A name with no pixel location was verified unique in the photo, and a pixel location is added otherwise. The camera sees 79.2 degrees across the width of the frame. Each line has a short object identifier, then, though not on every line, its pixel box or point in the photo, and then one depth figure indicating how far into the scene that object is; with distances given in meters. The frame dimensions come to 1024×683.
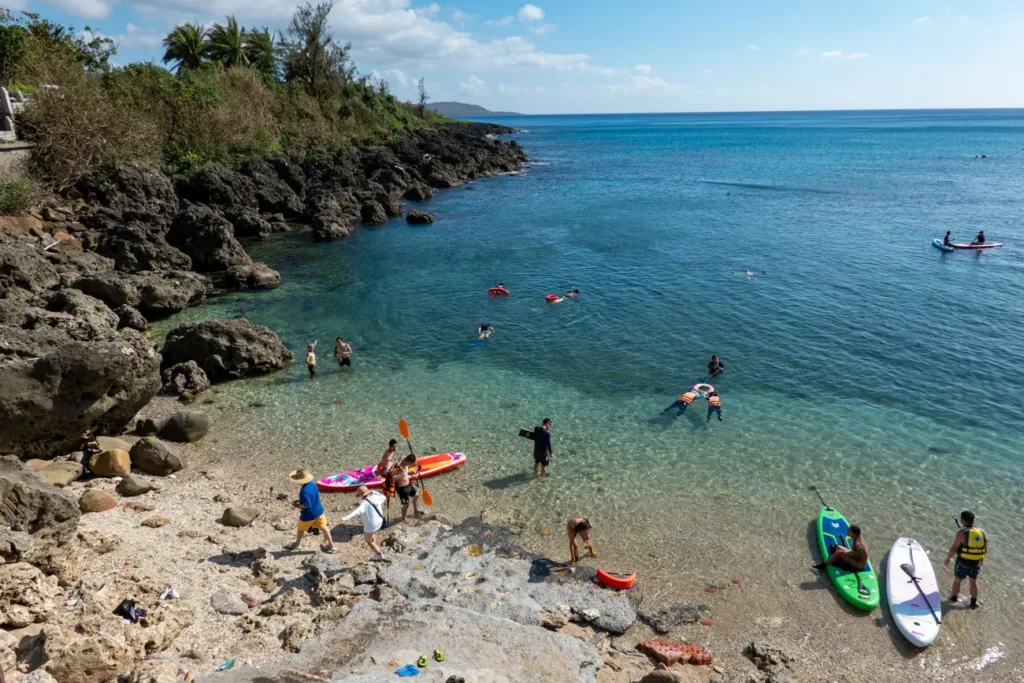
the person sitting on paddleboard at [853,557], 13.05
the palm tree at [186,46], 70.44
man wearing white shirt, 12.84
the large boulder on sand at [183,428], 17.86
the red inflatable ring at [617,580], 12.68
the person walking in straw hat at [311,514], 12.75
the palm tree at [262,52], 77.62
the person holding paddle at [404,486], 14.48
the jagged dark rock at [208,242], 34.06
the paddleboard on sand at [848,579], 12.48
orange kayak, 15.88
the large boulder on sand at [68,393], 14.37
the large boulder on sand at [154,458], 15.84
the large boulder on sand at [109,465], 15.23
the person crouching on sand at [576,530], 13.27
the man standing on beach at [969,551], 12.16
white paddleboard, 11.75
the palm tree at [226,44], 73.31
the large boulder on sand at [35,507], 10.90
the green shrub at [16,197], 31.30
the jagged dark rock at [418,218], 50.41
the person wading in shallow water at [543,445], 16.31
